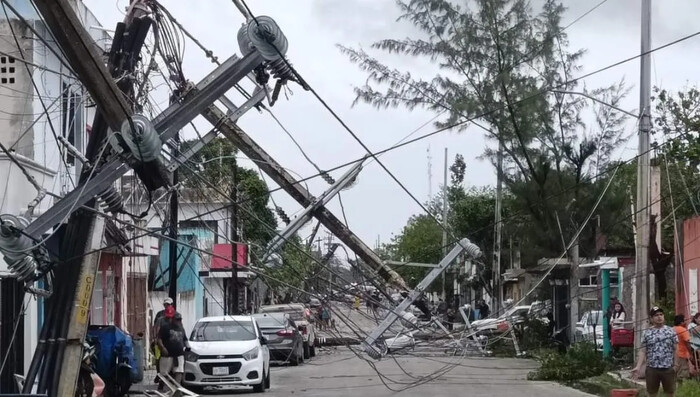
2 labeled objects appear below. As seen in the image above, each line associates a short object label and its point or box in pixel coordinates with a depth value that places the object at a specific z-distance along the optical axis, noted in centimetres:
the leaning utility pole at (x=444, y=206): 6724
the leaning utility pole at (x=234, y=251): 2377
